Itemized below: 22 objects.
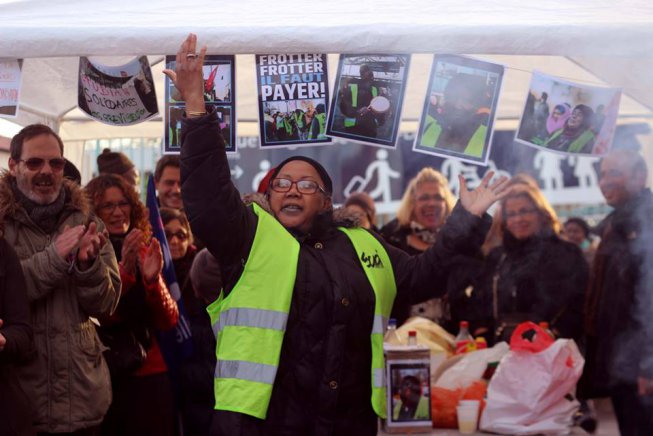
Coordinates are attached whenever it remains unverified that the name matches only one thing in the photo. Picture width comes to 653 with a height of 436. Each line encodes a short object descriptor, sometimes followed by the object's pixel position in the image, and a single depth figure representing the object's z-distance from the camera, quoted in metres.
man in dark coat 4.76
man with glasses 3.93
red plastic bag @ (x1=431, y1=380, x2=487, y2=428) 5.14
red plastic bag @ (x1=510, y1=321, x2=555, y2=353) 5.13
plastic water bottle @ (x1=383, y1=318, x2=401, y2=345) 5.30
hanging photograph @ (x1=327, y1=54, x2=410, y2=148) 4.09
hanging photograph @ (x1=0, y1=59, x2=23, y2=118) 3.84
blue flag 5.11
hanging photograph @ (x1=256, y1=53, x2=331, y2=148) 4.03
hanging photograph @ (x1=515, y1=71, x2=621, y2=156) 4.21
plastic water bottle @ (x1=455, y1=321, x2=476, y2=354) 5.58
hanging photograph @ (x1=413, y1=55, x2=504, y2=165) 4.11
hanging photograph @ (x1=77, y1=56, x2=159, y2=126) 4.28
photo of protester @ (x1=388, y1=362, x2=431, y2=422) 4.89
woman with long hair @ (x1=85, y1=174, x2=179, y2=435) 4.69
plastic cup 5.05
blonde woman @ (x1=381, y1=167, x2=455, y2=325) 6.56
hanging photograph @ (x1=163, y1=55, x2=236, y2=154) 4.08
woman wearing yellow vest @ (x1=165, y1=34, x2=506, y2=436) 3.37
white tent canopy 3.66
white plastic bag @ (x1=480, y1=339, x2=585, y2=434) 5.04
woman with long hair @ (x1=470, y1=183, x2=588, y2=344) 5.78
